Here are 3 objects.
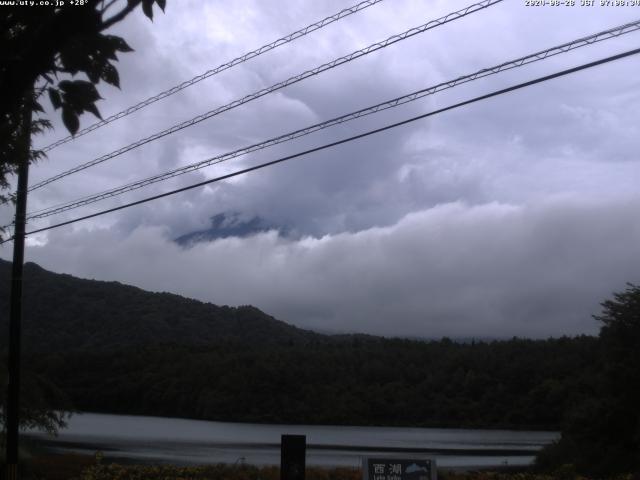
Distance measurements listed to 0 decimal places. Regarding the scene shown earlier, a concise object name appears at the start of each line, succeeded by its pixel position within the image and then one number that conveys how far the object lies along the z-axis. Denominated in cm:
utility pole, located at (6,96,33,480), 1614
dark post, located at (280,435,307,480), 1367
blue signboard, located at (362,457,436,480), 1291
